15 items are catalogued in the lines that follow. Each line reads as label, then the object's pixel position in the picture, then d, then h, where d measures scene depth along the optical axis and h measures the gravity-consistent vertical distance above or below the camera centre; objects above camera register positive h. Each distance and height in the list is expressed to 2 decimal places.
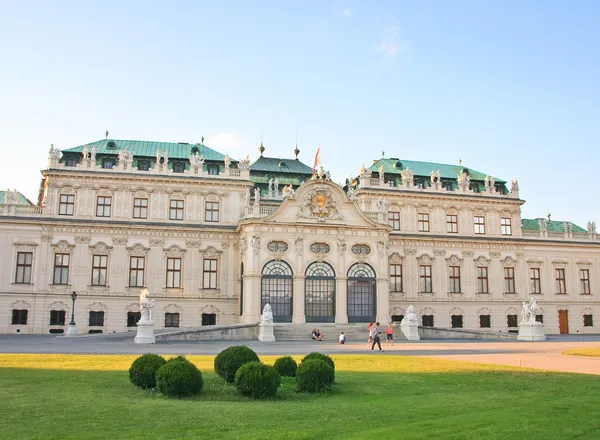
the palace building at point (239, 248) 49.53 +5.76
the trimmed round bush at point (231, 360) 17.38 -1.44
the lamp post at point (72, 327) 44.34 -1.16
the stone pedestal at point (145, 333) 36.47 -1.33
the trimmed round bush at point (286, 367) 18.91 -1.77
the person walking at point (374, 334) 32.88 -1.25
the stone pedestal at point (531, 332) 45.62 -1.55
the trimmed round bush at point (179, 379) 14.88 -1.71
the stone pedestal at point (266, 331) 41.56 -1.36
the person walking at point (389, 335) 38.97 -1.52
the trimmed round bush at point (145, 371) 16.09 -1.63
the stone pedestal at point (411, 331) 44.97 -1.46
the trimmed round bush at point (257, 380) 15.08 -1.76
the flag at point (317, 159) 53.59 +13.94
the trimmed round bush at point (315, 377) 16.19 -1.79
